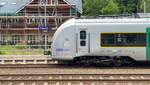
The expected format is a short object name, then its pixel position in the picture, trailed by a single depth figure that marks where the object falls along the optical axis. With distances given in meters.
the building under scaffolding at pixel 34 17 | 74.50
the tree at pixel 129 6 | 96.90
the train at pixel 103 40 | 24.78
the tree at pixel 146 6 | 82.97
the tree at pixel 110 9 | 81.43
